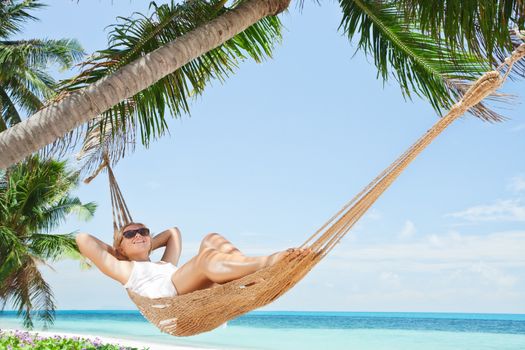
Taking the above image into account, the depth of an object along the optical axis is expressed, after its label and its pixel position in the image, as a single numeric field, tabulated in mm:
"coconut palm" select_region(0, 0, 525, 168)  2840
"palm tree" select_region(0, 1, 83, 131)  8508
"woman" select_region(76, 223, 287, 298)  2283
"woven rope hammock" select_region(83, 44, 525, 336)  2131
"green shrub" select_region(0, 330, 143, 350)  5496
